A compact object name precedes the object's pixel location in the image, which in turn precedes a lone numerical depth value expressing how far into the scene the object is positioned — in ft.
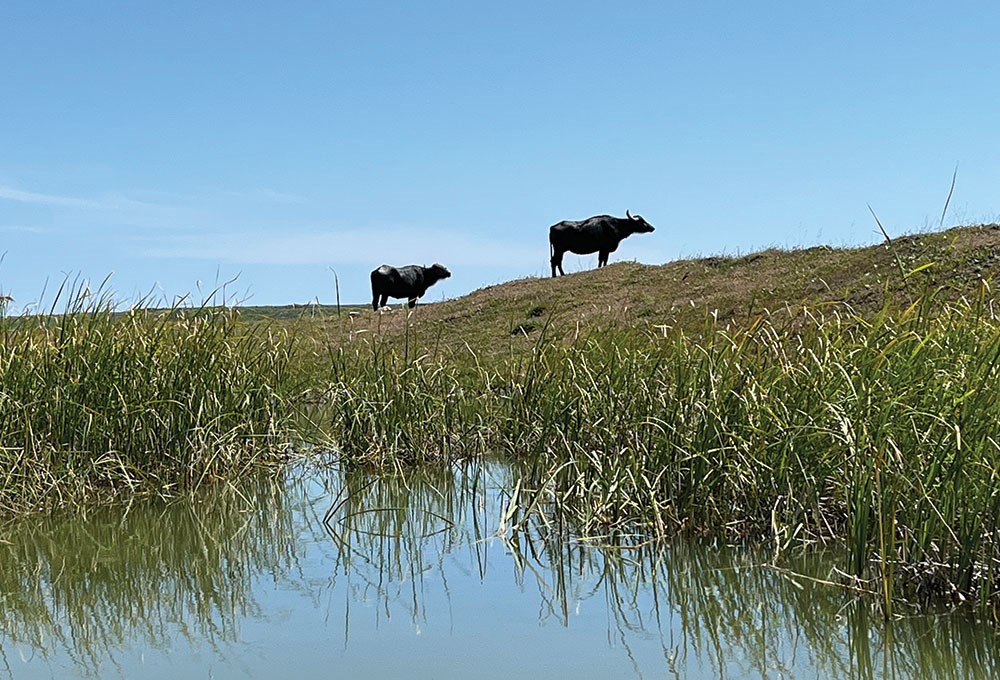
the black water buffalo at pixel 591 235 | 80.48
